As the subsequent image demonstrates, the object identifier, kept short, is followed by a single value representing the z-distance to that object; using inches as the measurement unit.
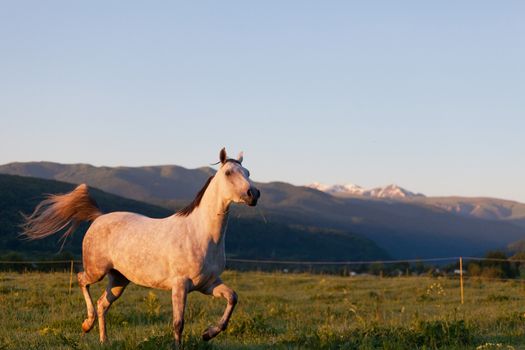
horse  371.2
